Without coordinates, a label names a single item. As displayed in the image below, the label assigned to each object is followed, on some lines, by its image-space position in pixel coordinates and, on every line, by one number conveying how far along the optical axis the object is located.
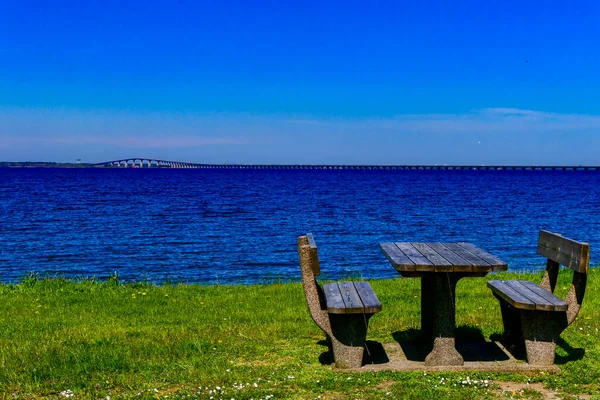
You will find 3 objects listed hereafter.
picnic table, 5.98
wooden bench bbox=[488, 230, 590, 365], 6.12
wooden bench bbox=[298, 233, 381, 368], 6.31
